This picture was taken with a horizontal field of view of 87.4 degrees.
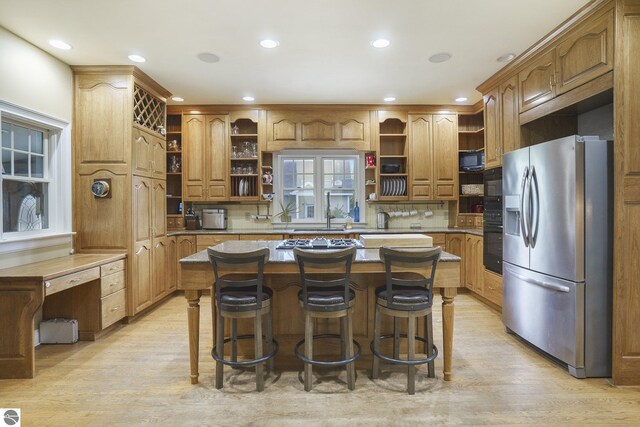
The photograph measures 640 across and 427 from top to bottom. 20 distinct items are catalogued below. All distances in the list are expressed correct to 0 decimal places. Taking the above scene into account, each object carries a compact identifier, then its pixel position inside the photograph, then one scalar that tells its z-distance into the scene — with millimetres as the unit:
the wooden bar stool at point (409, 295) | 2170
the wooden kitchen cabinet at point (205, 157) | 4926
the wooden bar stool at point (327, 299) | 2152
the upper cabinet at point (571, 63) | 2395
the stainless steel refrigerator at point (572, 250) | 2373
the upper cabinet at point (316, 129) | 4918
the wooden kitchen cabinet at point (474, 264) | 4254
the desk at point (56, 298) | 2465
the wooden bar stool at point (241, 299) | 2178
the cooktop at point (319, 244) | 2645
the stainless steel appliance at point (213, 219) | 5035
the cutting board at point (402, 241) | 2543
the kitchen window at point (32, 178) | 2928
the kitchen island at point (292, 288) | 2316
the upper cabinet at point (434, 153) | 5004
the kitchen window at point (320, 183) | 5297
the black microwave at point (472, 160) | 4848
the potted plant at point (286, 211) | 5203
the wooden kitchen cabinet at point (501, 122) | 3521
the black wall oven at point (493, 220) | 3670
